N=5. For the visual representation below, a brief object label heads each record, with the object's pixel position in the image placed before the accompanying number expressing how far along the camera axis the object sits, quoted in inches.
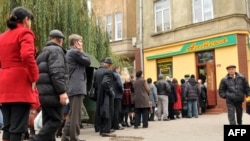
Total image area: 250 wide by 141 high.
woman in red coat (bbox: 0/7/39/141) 203.5
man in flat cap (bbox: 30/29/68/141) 237.6
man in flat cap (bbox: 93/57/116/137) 394.0
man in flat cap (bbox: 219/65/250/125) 419.5
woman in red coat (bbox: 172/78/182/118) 672.4
